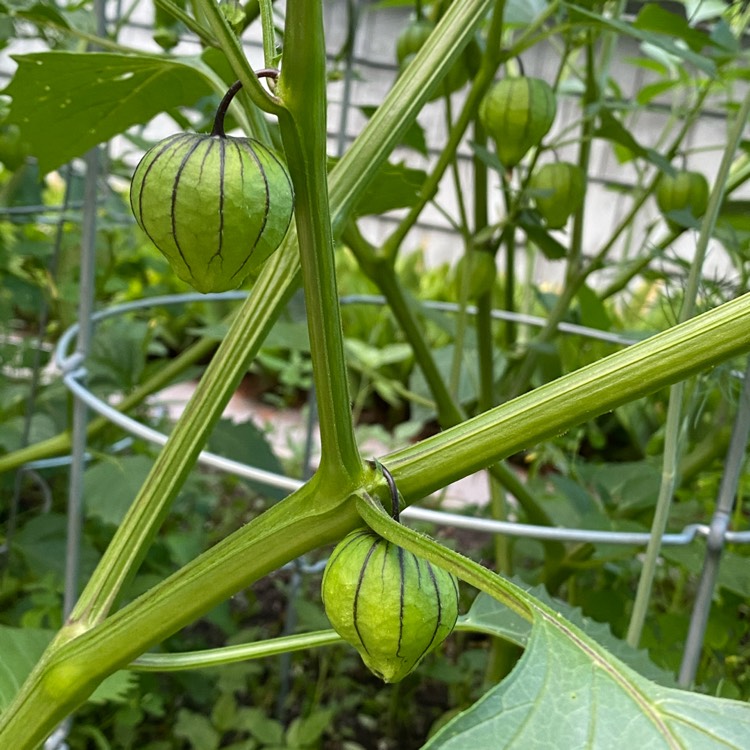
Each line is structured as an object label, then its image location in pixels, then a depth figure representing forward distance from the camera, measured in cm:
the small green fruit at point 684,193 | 72
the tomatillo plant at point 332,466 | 23
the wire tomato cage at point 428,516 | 48
